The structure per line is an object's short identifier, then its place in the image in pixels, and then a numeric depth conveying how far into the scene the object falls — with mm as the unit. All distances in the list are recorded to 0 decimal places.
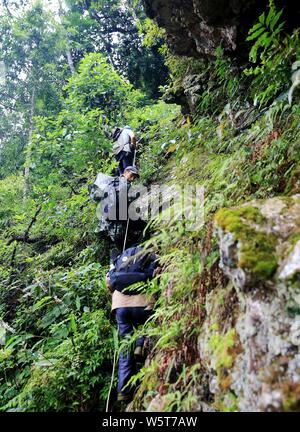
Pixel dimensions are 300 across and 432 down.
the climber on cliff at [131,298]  3982
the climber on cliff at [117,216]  6086
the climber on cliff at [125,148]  7906
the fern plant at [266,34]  3508
